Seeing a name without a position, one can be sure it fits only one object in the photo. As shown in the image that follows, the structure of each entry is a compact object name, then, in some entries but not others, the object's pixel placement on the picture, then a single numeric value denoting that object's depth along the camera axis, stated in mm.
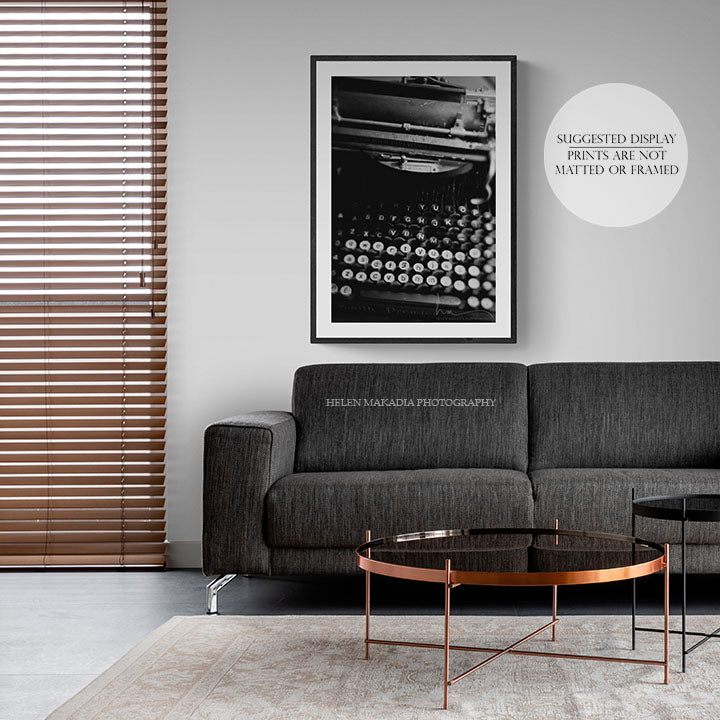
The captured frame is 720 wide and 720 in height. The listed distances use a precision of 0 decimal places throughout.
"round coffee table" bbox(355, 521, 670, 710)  2008
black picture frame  3986
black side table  2232
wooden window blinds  4000
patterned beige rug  2027
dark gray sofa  3062
